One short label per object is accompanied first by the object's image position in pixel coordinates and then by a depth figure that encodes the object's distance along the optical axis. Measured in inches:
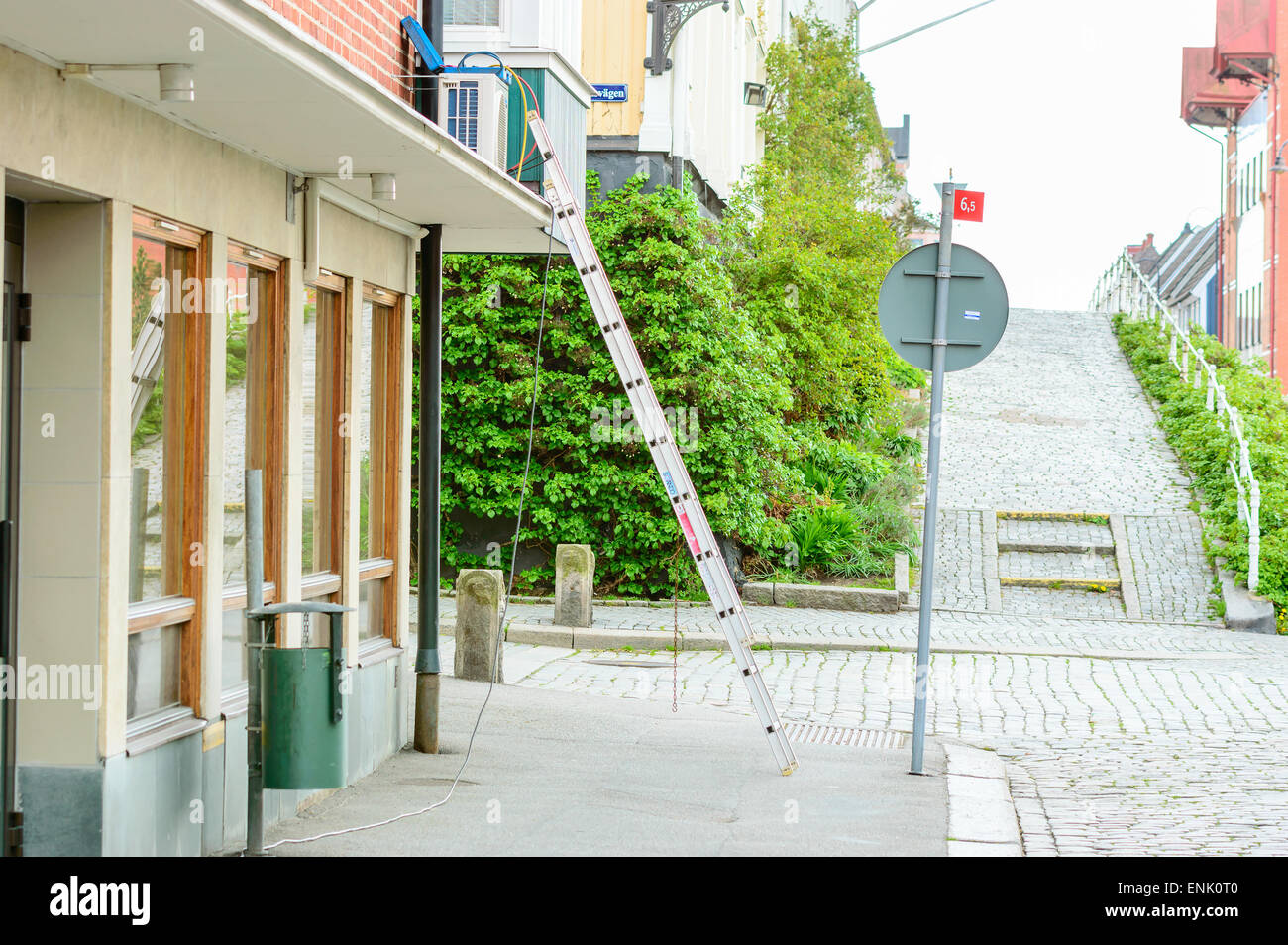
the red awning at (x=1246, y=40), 1911.9
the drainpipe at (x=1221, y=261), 2104.2
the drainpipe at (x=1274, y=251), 1792.6
